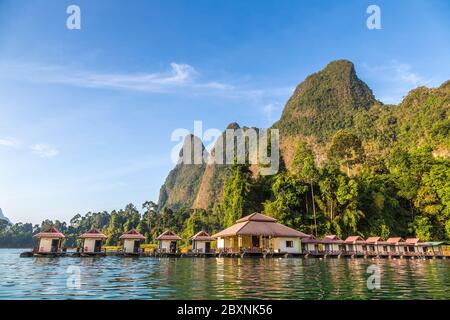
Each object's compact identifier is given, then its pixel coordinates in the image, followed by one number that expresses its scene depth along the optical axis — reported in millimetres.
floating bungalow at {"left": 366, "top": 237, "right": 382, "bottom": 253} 36650
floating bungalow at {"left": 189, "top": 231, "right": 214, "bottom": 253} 33125
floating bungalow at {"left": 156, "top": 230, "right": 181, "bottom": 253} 32906
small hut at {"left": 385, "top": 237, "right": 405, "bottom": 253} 37375
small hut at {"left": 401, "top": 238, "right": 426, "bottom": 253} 37469
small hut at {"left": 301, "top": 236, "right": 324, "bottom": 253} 34219
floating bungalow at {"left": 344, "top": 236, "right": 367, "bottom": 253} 36031
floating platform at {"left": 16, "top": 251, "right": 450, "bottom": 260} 29448
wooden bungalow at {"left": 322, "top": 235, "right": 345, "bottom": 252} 35219
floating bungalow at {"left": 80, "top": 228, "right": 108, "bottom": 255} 30484
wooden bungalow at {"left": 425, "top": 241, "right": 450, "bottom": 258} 36312
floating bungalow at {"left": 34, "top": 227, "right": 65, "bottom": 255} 29453
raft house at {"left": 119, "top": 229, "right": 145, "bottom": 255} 31344
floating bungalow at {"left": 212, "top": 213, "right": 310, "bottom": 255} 31703
